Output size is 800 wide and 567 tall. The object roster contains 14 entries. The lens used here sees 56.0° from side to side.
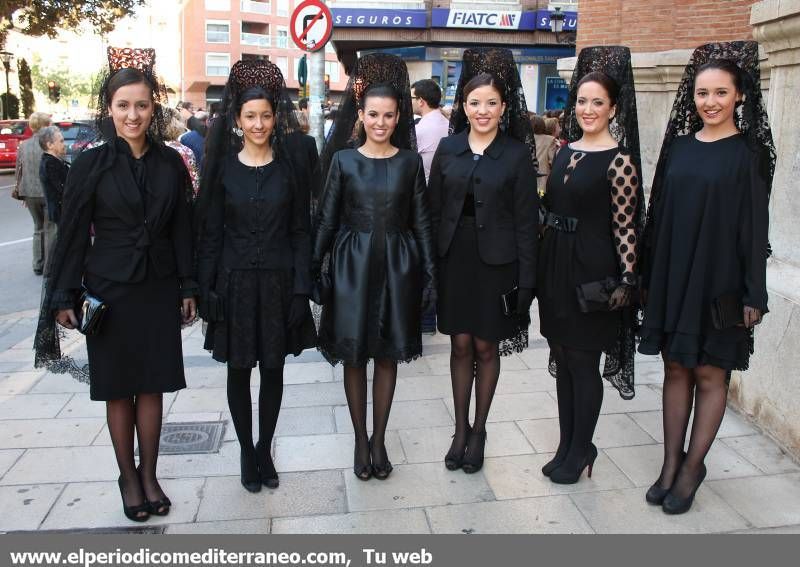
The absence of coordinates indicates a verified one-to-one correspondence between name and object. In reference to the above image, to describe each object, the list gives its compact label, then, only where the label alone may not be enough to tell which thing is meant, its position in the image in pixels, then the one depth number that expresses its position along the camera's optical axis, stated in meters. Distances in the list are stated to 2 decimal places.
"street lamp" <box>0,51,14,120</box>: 30.04
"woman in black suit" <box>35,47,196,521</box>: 3.19
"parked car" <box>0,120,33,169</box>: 23.25
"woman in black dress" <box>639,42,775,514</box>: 3.21
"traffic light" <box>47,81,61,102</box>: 29.70
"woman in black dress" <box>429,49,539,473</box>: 3.62
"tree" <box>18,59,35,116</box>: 32.97
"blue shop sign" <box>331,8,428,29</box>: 21.91
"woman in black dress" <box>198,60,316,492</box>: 3.45
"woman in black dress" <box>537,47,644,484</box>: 3.44
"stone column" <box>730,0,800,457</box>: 4.06
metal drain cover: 4.27
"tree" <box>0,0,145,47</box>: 24.27
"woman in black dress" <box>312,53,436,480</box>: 3.58
